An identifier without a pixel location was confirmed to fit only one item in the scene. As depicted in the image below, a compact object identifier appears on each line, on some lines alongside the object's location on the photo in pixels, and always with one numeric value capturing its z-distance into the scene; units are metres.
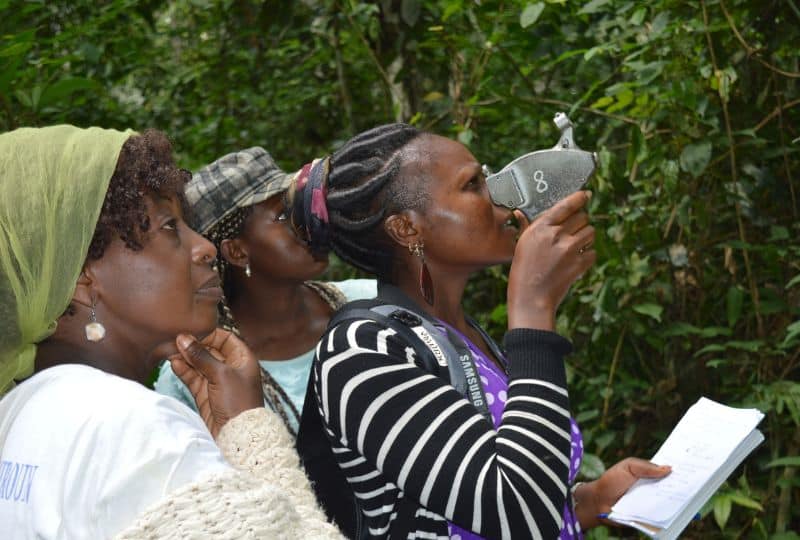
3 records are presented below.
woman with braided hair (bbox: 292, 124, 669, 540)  2.16
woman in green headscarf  1.93
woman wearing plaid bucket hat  2.89
